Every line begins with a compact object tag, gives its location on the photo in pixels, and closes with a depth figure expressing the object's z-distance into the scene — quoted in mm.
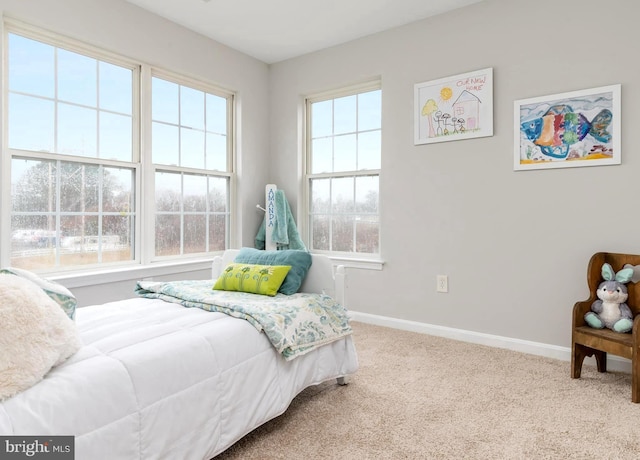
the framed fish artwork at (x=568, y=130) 2520
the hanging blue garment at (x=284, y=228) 3820
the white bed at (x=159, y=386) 1150
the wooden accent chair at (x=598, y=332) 2176
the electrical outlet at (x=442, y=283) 3201
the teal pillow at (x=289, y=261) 2316
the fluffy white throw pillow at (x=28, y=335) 1125
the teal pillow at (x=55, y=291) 1502
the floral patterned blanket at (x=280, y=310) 1823
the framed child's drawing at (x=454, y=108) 2967
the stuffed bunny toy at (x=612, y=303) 2330
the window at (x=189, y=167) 3420
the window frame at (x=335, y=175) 3613
